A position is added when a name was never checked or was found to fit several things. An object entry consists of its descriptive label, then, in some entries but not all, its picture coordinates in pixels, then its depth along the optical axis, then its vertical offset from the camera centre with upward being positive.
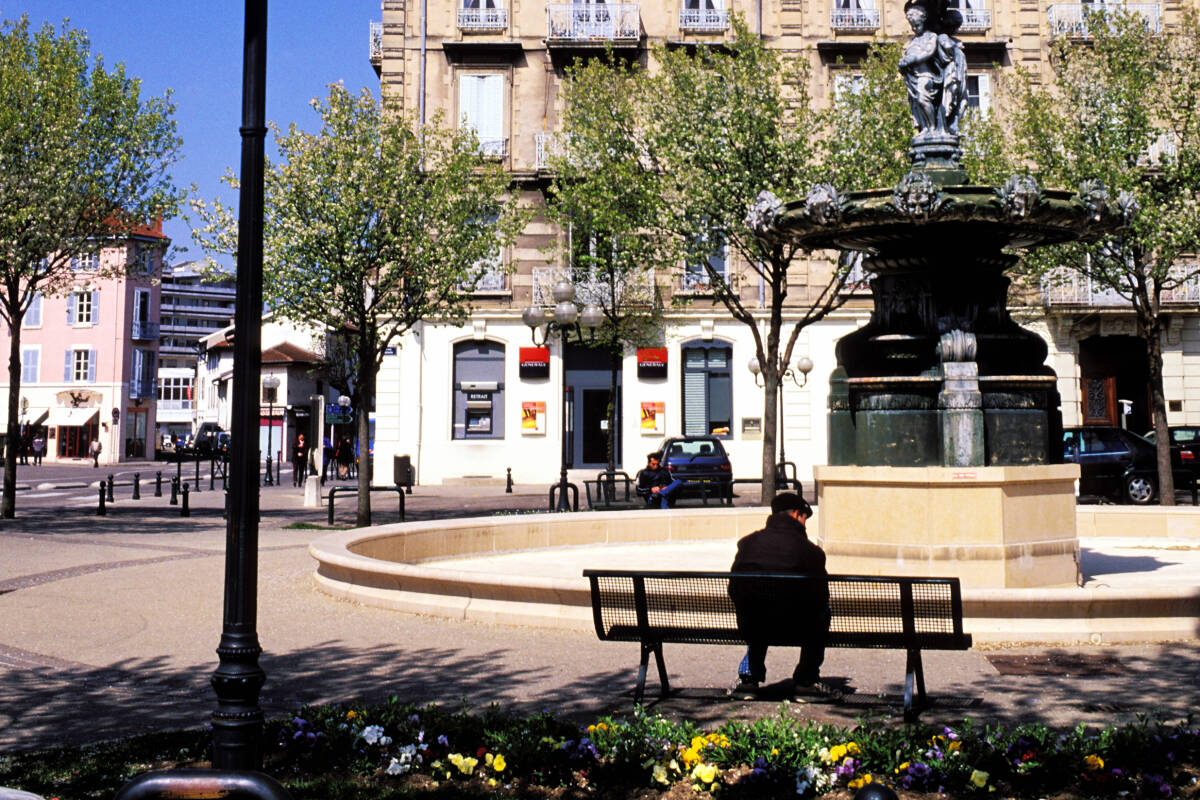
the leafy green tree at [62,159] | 20.11 +5.88
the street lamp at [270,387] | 36.19 +2.73
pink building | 66.94 +6.18
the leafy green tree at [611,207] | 23.89 +6.17
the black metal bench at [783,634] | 6.07 -0.81
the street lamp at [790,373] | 31.80 +2.86
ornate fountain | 9.09 +0.86
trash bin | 32.31 +0.03
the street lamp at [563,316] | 20.33 +2.95
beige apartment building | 33.97 +4.41
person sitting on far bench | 21.59 -0.28
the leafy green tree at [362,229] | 19.73 +4.40
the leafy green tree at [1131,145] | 23.02 +7.04
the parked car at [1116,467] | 23.92 +0.04
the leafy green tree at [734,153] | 22.30 +6.43
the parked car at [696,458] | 26.21 +0.29
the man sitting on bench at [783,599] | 6.21 -0.72
